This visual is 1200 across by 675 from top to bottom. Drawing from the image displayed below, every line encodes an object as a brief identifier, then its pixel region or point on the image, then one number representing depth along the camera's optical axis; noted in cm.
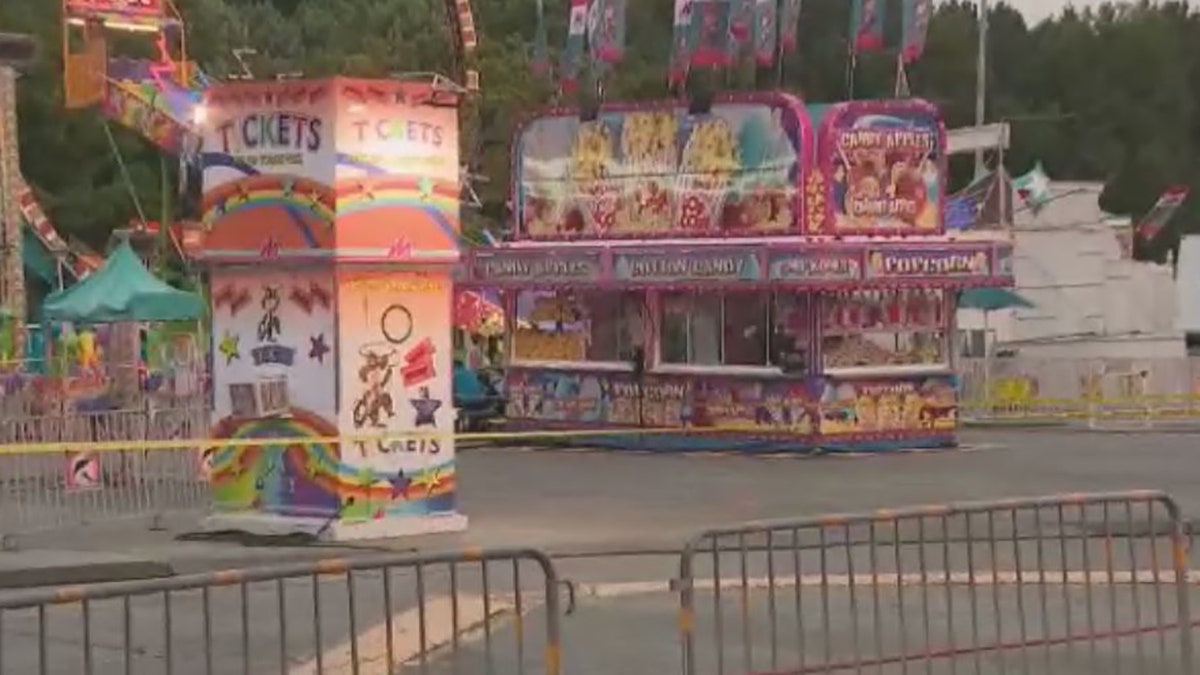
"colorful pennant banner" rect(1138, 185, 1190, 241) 5388
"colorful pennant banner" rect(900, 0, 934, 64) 3123
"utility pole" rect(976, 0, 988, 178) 5416
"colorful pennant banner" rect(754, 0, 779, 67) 3152
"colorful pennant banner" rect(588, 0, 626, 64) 3328
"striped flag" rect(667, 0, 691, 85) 3189
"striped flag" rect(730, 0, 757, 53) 3177
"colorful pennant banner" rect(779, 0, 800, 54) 3216
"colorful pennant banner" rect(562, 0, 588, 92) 3450
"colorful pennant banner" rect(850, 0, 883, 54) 3192
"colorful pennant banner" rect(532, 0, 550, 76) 3984
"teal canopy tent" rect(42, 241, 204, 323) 2925
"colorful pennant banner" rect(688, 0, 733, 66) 3177
